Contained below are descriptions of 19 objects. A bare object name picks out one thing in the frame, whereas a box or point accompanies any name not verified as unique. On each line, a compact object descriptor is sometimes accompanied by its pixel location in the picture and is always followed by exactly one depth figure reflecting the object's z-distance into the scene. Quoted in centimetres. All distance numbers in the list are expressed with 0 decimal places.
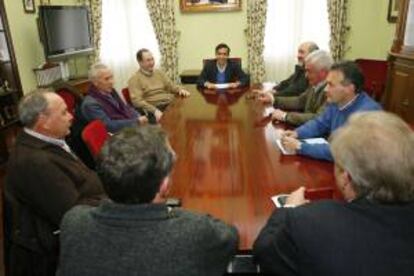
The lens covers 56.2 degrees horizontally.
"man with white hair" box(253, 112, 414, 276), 95
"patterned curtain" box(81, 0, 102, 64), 540
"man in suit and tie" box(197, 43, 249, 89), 452
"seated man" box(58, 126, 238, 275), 95
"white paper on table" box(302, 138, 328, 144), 219
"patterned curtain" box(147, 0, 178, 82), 543
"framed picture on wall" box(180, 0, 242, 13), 548
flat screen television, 432
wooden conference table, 151
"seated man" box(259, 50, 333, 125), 269
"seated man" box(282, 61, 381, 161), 203
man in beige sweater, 410
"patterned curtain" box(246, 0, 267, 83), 537
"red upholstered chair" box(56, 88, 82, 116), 313
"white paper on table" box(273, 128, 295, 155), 210
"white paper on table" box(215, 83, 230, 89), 417
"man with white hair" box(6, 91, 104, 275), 158
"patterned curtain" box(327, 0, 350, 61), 530
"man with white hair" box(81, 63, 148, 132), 303
